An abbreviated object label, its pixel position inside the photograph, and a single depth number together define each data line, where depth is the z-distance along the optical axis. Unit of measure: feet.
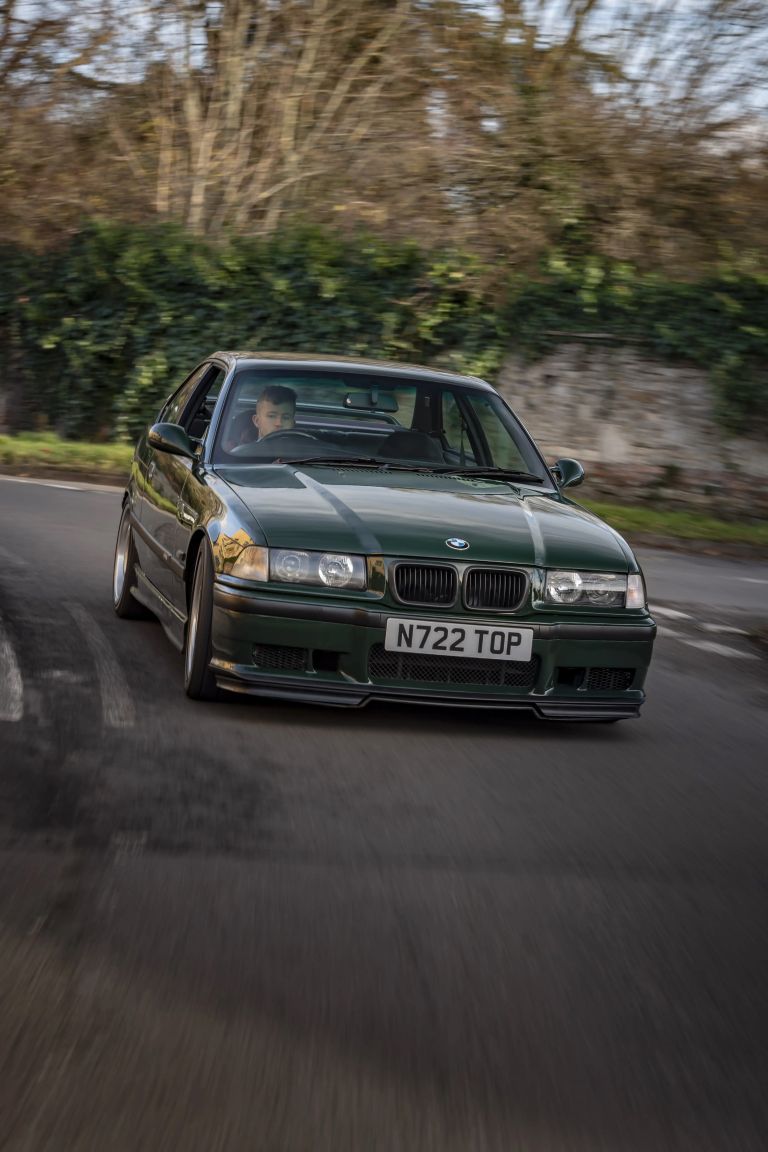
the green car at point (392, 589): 20.83
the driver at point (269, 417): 25.02
